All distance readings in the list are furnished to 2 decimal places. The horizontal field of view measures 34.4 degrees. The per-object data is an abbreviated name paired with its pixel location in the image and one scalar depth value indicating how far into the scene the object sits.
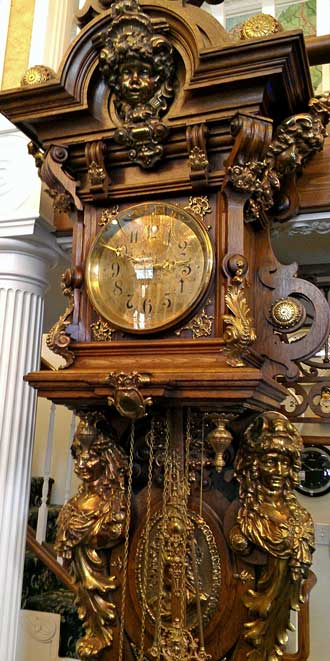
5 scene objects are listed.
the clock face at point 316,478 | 3.17
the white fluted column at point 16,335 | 1.27
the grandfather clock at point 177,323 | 0.94
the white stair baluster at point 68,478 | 2.10
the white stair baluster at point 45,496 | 1.91
